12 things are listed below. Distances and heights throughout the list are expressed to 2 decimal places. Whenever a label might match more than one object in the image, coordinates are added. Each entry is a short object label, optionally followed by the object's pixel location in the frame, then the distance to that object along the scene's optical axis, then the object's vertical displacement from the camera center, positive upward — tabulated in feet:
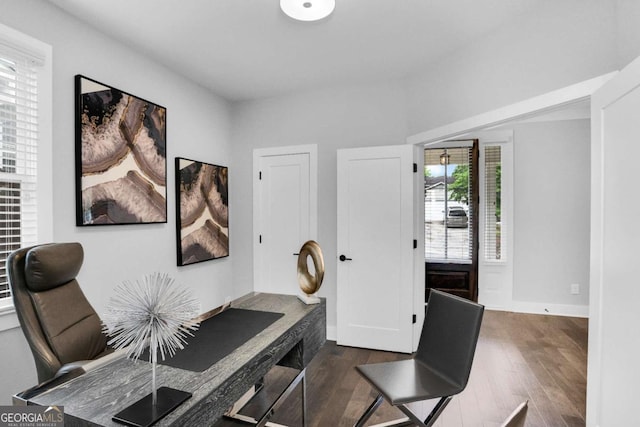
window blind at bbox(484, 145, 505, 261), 15.88 +0.38
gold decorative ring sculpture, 6.98 -1.22
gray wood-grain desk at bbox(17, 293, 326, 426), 3.37 -2.01
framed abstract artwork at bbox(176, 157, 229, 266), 11.01 +0.01
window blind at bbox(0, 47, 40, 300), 6.47 +1.19
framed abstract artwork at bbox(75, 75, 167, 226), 7.86 +1.41
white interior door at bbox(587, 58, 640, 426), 4.58 -0.63
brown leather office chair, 5.38 -1.65
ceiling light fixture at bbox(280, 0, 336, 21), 6.81 +4.22
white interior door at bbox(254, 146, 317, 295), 12.73 -0.01
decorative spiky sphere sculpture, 3.46 -1.09
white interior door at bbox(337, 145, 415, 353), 11.00 -1.21
